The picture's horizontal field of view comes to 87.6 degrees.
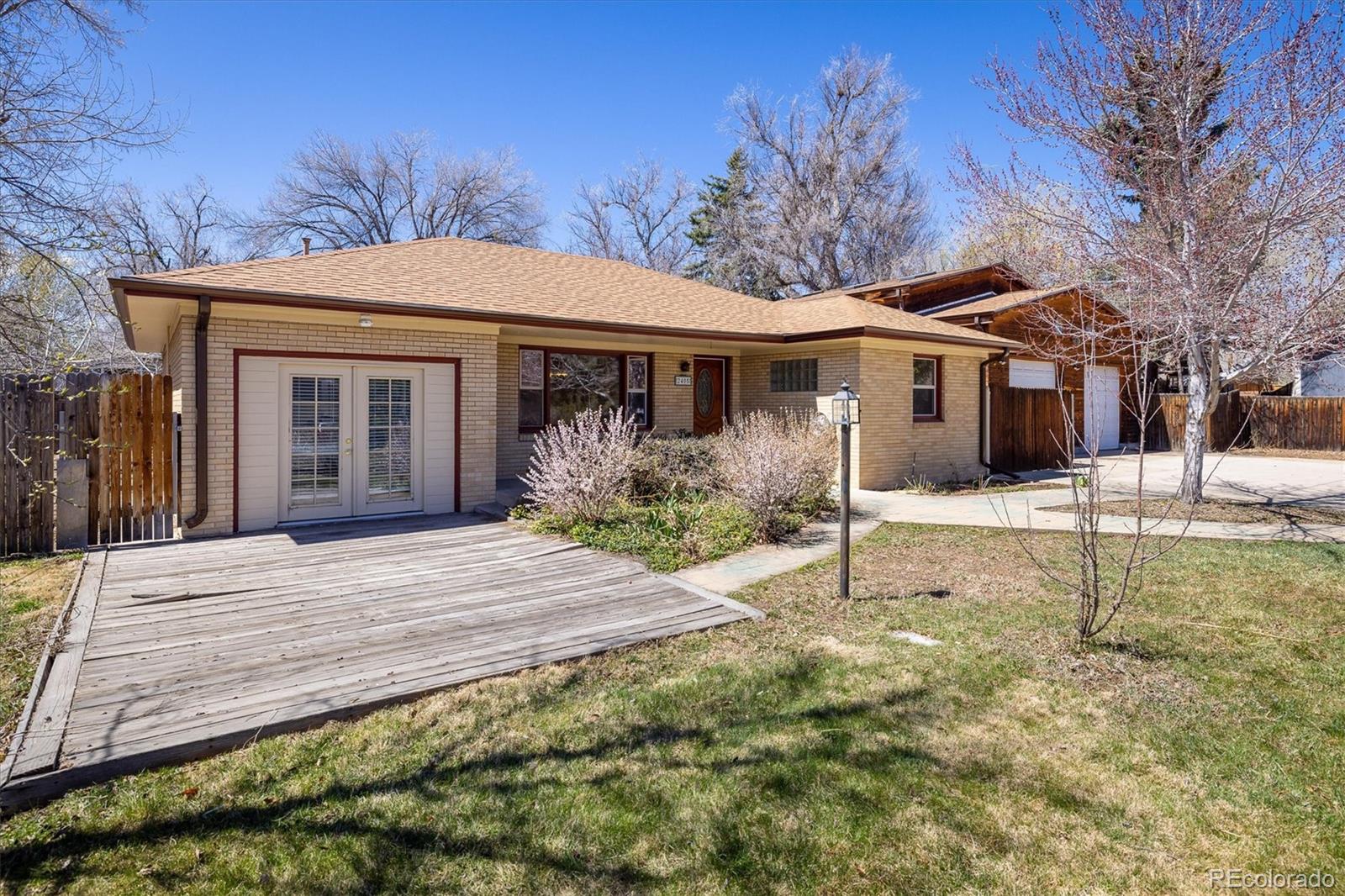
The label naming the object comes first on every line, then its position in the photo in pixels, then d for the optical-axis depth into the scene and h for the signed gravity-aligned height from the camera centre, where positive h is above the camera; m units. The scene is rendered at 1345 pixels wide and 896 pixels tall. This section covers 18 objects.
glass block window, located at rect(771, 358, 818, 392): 13.49 +1.40
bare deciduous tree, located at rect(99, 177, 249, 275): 26.21 +8.42
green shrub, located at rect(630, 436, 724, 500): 9.94 -0.35
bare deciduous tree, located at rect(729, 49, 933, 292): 29.56 +11.59
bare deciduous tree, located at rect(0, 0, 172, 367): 6.63 +2.96
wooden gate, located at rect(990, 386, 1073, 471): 15.38 +0.40
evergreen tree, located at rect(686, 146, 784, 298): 31.97 +10.04
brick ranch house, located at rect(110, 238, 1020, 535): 8.53 +1.26
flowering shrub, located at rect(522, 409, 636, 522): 8.69 -0.37
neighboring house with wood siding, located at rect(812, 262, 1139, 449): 17.36 +3.26
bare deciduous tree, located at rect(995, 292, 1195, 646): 4.53 -1.11
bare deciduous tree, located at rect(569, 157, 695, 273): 34.94 +11.45
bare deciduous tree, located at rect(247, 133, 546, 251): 29.55 +10.96
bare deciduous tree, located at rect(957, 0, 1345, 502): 9.02 +3.96
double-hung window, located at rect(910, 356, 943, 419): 14.00 +1.16
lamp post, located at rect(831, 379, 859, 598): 5.82 -0.27
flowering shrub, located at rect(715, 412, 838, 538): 8.38 -0.28
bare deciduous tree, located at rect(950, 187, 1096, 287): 11.84 +3.66
